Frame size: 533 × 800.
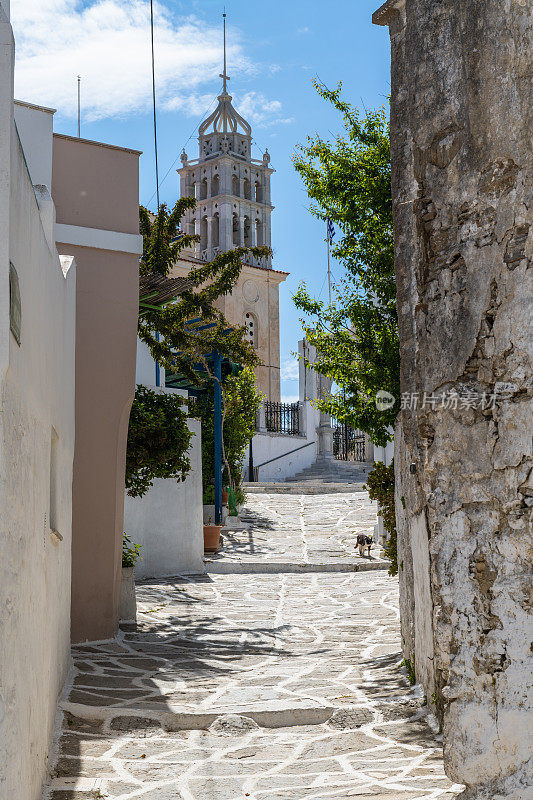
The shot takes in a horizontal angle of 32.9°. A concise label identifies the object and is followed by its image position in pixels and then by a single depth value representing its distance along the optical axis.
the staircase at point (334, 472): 30.53
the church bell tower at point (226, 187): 42.88
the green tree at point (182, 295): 14.43
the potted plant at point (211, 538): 17.17
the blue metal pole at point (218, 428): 19.05
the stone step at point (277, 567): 15.94
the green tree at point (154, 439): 10.80
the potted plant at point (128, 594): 10.53
